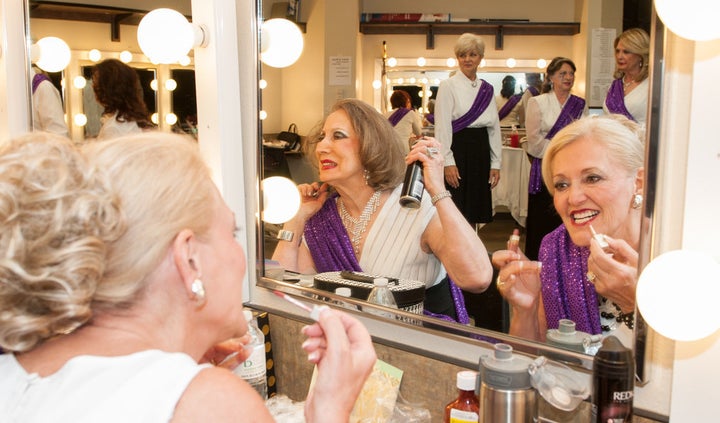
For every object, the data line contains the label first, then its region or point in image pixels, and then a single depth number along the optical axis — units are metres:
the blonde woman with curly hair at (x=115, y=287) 0.74
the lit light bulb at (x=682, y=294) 0.81
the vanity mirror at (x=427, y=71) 1.04
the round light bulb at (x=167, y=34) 1.44
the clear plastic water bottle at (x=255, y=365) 1.37
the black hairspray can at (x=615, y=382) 0.87
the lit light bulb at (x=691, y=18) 0.78
